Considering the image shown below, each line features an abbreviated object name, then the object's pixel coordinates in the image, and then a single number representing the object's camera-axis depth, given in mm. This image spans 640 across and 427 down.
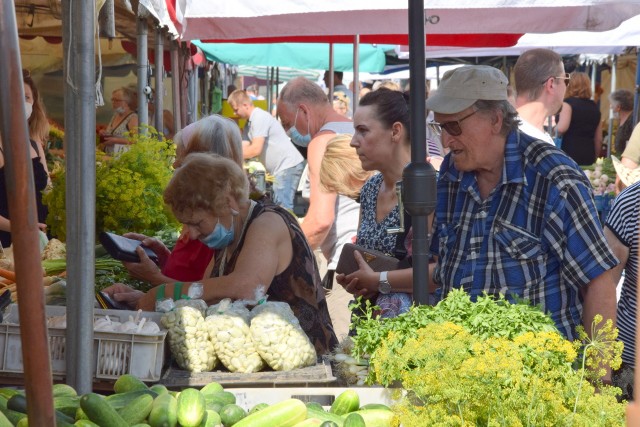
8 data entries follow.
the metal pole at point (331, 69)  10698
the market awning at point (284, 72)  24969
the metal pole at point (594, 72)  19891
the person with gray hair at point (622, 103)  12234
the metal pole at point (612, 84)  15616
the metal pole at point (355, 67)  8961
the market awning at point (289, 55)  16172
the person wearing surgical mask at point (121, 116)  9719
